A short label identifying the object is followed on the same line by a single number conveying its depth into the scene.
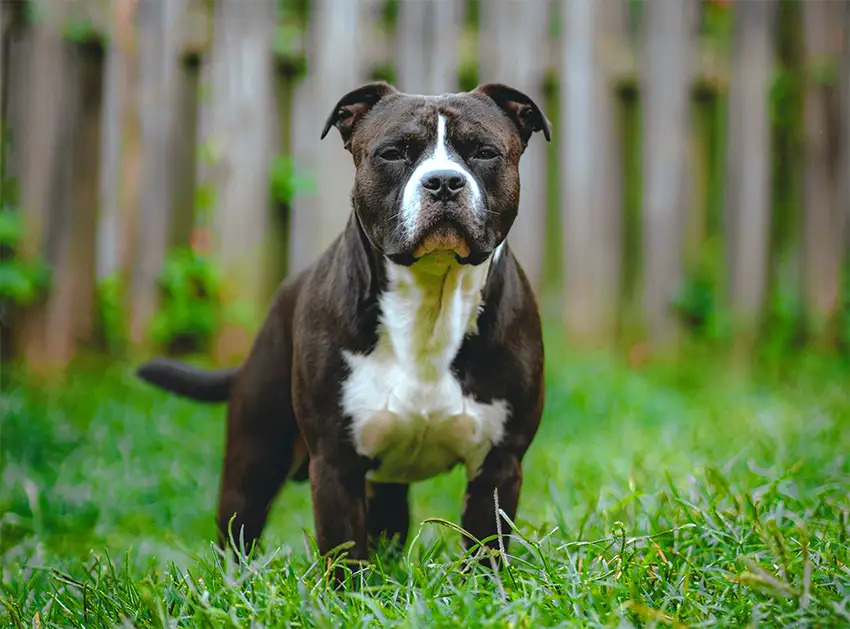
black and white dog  5.59
